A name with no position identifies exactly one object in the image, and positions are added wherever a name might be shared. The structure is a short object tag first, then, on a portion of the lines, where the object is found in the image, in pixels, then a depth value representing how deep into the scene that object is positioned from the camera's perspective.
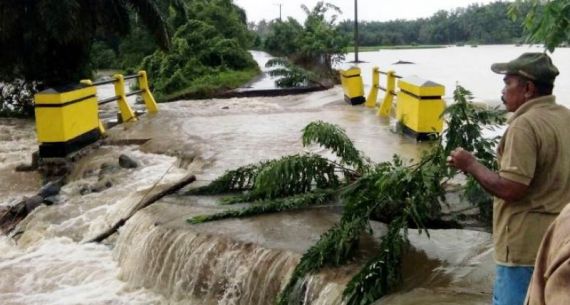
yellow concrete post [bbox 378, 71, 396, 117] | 13.36
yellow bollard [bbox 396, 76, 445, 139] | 10.02
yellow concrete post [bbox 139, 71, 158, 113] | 15.52
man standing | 2.85
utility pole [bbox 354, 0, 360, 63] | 32.03
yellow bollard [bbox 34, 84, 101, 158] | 9.91
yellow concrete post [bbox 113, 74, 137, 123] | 13.76
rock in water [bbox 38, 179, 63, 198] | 8.86
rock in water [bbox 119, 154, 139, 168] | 9.52
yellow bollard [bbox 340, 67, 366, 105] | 16.23
